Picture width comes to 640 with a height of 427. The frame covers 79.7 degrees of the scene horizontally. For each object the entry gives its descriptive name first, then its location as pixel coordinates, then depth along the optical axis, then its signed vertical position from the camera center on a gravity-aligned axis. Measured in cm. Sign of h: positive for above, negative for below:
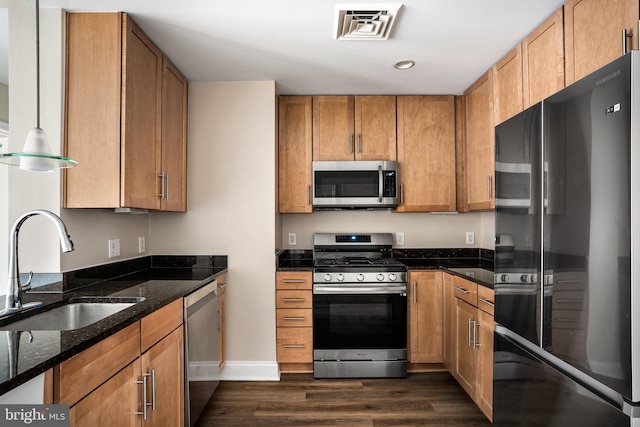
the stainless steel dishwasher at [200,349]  212 -81
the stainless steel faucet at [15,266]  153 -21
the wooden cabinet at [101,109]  200 +56
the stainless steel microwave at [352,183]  333 +28
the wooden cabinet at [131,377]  117 -61
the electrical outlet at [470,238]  371 -23
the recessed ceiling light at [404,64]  270 +108
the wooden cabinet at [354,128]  339 +77
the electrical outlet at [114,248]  250 -21
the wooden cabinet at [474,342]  229 -84
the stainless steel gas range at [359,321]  303 -84
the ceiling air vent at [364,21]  199 +107
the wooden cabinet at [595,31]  155 +81
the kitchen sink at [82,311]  166 -44
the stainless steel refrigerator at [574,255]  108 -14
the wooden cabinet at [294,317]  306 -81
